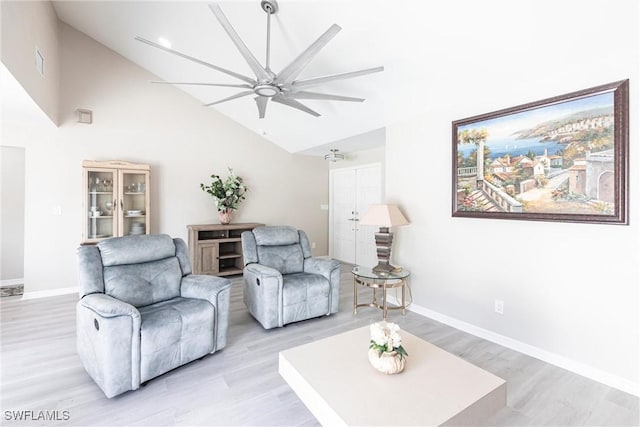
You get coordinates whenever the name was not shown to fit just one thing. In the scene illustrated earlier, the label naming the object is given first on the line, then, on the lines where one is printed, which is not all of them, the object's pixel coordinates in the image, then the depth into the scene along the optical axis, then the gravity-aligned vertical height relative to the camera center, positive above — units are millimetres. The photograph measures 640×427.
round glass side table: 2980 -698
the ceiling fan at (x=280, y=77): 1805 +1035
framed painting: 2006 +436
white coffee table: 1259 -864
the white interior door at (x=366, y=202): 5367 +206
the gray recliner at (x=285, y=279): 2891 -715
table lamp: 3188 -115
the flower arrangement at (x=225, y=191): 4961 +361
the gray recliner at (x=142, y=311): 1862 -744
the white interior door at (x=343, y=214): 5953 -36
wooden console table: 4742 -622
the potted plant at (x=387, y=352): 1521 -740
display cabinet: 4027 +174
